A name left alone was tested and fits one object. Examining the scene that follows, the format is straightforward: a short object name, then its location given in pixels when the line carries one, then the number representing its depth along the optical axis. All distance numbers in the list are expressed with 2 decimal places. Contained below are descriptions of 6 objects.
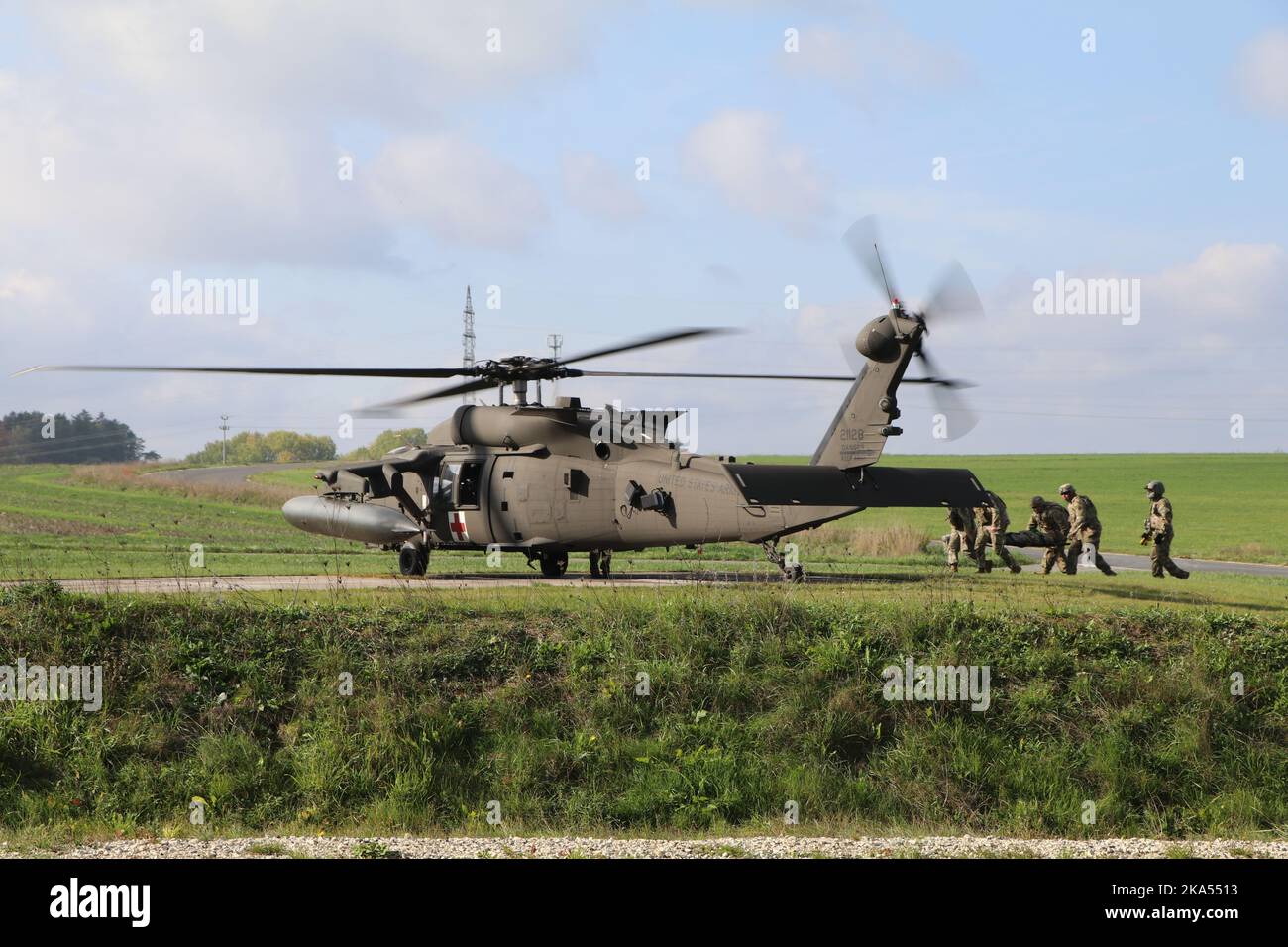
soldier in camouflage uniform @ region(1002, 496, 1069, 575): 25.02
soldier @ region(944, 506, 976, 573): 27.59
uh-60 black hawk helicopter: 21.42
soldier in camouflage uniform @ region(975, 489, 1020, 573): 26.24
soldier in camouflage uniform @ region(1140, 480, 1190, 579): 24.12
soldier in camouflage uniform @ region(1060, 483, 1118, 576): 24.36
